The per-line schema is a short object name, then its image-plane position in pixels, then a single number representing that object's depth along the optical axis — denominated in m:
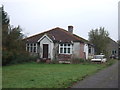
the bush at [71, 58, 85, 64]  16.94
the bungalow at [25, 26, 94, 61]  18.48
